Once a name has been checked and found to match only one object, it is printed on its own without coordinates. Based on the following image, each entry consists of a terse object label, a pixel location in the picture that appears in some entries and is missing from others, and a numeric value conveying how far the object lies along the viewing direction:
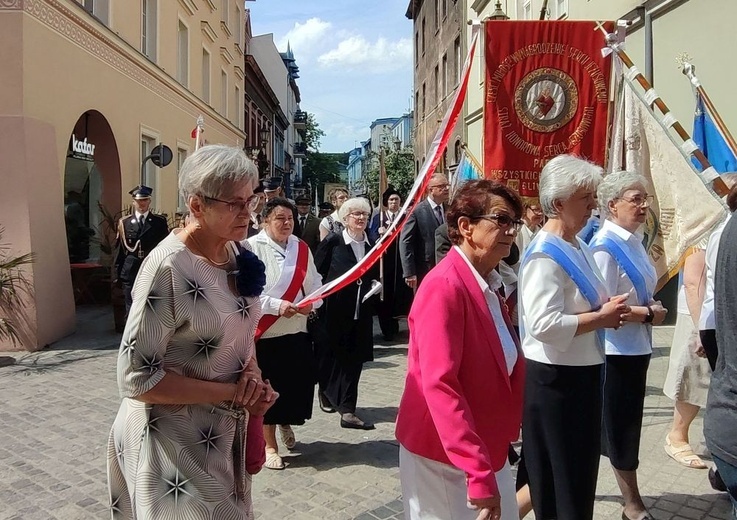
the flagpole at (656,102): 3.90
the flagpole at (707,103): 5.43
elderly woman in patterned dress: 2.04
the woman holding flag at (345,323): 5.64
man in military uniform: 9.27
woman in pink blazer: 2.15
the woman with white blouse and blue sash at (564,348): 2.92
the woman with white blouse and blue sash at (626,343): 3.52
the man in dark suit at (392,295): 9.55
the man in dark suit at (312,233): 8.54
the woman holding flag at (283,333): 4.73
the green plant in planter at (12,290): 7.99
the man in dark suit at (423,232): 7.96
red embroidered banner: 5.38
